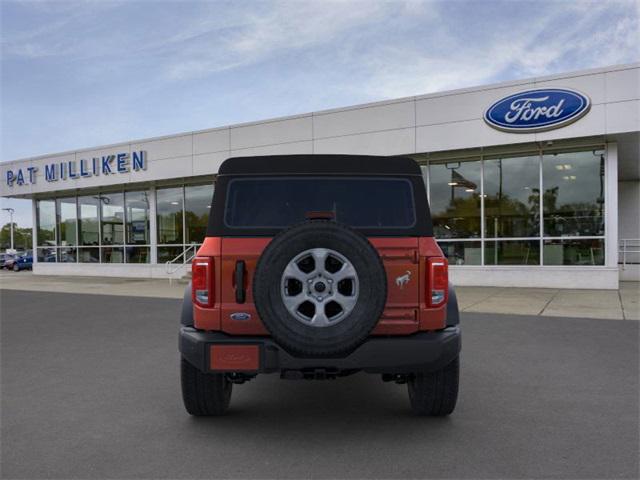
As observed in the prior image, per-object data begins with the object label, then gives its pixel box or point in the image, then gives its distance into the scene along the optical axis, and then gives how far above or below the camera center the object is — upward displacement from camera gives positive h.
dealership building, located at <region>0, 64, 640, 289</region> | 13.27 +2.33
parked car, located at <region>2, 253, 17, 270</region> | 34.34 -1.55
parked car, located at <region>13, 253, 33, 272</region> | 33.69 -1.68
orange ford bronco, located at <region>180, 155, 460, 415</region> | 3.13 -0.33
